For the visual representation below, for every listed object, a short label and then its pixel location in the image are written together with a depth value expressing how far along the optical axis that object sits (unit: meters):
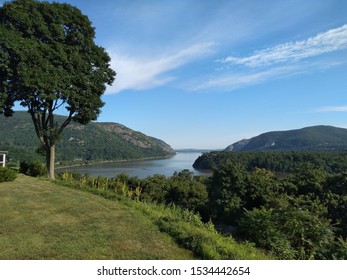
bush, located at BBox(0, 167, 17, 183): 16.03
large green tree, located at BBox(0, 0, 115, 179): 17.31
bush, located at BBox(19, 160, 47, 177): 21.05
